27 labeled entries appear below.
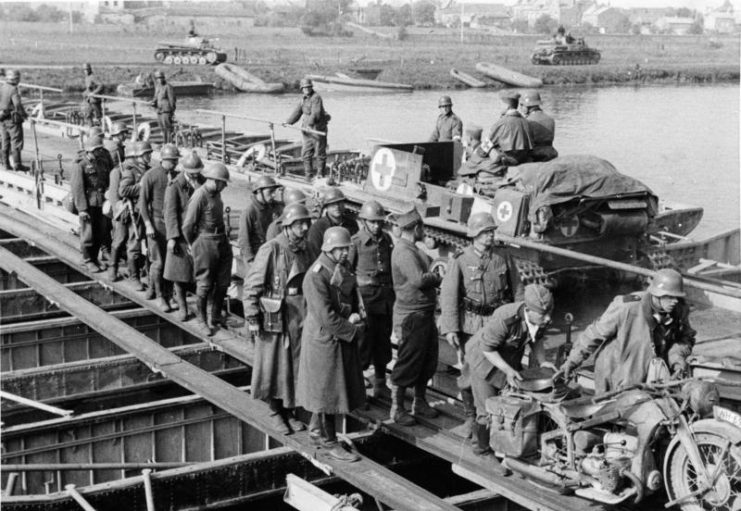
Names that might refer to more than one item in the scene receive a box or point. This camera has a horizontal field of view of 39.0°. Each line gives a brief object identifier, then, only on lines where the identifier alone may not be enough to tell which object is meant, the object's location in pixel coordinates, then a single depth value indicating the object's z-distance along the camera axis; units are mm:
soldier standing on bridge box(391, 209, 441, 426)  8375
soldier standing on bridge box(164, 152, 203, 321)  10875
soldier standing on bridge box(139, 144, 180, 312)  11422
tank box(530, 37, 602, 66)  66375
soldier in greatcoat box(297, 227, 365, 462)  7496
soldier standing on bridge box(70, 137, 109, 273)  12617
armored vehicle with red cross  11781
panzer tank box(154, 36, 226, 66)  59531
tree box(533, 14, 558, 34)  123625
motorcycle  6363
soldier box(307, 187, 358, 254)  9430
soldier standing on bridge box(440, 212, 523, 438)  8148
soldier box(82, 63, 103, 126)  23422
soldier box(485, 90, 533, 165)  12641
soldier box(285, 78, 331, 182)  16891
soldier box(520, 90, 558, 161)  13109
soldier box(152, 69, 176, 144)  20703
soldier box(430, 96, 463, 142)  15859
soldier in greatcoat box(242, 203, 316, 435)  7977
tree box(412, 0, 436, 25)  133125
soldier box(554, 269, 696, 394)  7258
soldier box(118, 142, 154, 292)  11875
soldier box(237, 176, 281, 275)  10211
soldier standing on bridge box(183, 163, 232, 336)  10375
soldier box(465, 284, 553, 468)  7102
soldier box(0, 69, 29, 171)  18016
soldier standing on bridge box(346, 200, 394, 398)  8773
